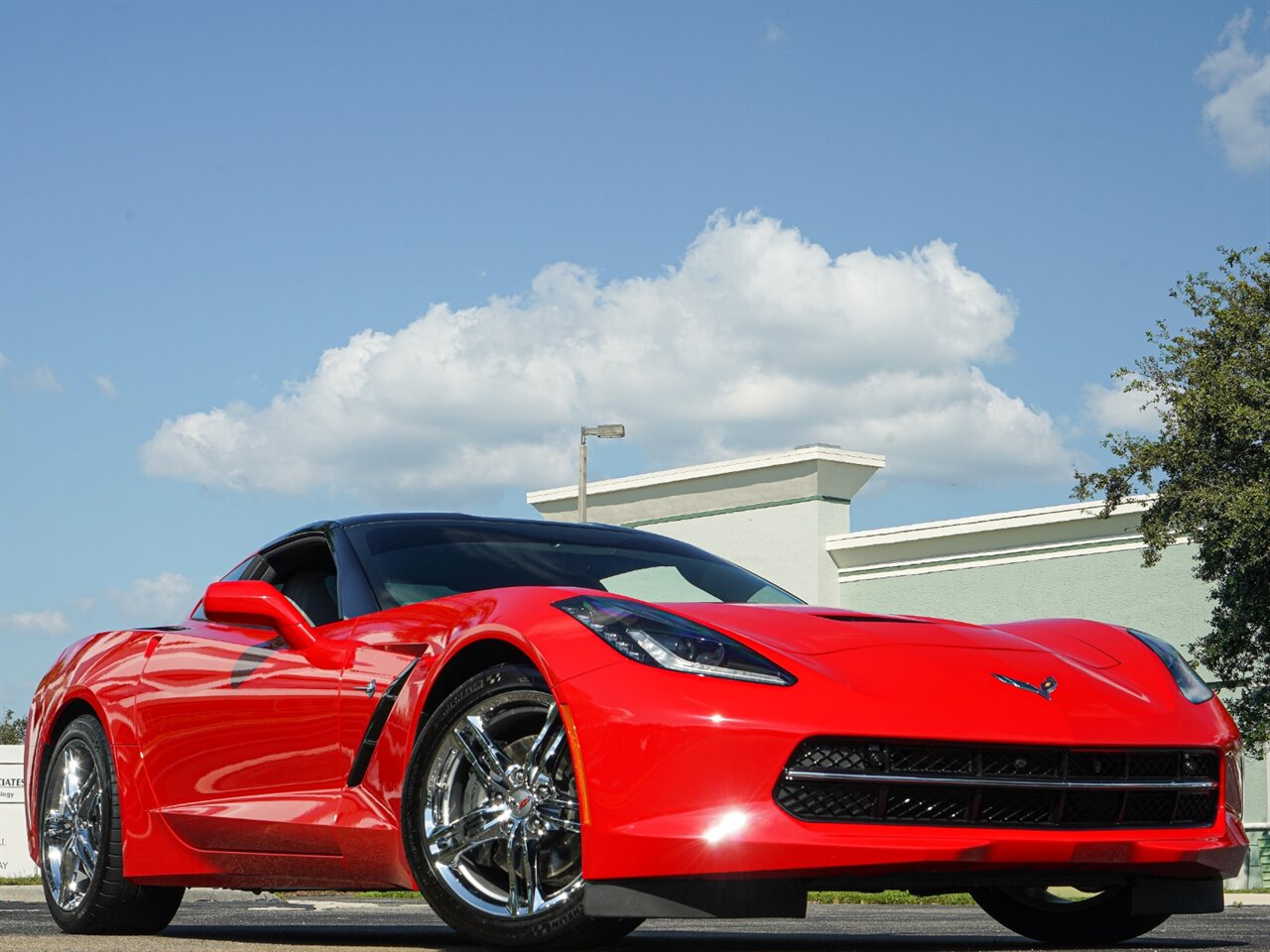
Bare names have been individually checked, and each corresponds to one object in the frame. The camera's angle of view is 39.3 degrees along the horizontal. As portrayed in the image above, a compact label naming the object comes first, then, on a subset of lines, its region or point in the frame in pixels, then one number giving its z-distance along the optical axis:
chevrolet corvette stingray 4.11
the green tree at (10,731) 72.33
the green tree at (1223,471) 23.52
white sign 43.78
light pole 27.81
